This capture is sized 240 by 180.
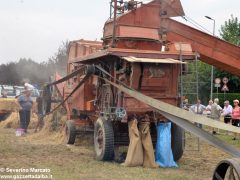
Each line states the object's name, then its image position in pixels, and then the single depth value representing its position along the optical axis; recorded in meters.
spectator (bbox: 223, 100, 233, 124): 19.73
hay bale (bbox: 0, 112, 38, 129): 17.64
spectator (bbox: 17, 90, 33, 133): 16.38
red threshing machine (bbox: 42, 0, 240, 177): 9.89
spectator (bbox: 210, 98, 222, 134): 20.33
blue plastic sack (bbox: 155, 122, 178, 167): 9.73
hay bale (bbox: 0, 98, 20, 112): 19.27
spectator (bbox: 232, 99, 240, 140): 18.19
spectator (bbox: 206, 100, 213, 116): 22.06
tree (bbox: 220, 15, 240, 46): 46.78
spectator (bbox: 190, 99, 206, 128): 20.04
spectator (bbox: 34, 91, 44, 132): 15.83
